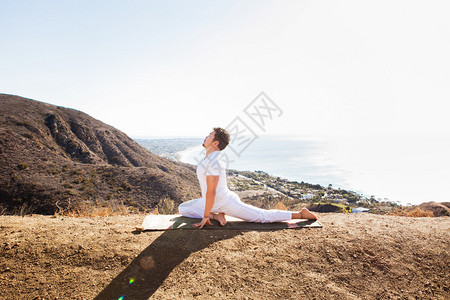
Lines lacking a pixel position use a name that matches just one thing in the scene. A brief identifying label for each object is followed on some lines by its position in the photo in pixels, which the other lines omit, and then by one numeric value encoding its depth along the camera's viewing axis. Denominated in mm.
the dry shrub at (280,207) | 6896
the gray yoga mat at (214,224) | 3641
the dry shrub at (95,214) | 5031
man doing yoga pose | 3414
